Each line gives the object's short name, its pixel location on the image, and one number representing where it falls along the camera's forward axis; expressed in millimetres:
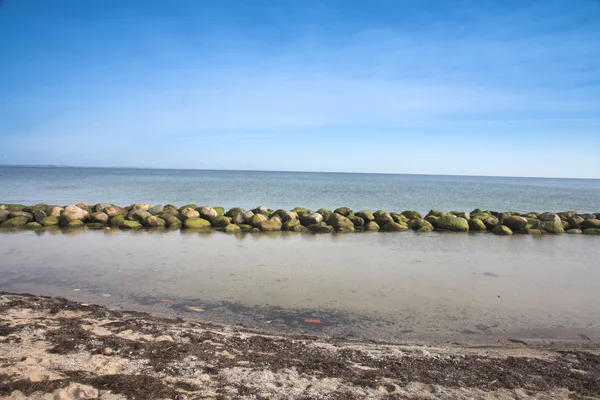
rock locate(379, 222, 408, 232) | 20094
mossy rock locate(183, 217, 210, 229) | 19438
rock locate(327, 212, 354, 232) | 19688
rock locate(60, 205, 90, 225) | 19359
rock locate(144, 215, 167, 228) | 19438
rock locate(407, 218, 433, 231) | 20341
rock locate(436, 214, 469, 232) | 20344
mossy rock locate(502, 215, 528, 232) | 20562
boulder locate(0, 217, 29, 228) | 18844
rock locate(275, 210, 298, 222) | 20438
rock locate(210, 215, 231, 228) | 19625
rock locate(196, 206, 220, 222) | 20291
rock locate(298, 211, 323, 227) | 19891
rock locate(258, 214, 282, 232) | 18897
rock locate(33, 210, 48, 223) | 19438
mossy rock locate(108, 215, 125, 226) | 19531
